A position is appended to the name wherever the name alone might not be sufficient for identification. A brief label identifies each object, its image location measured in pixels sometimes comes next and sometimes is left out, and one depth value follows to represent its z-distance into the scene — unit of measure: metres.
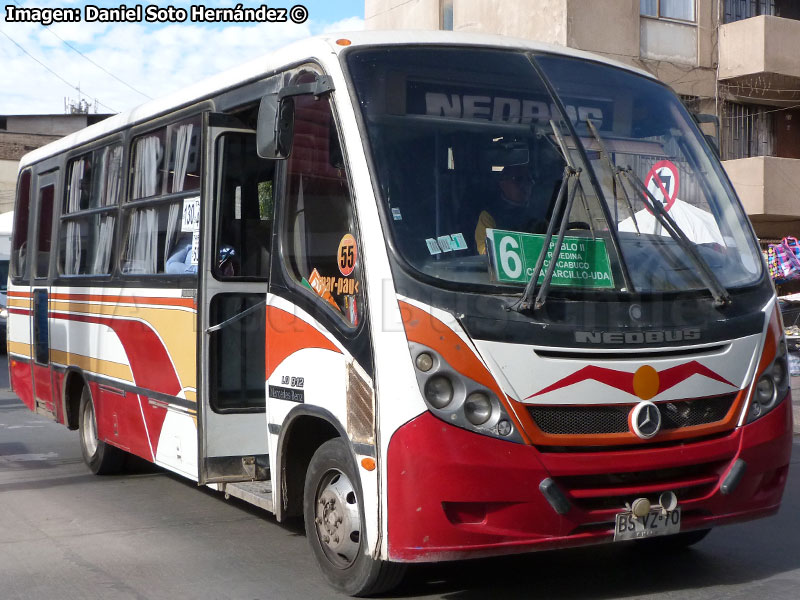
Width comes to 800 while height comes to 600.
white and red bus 4.62
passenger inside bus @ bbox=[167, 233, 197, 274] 6.75
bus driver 4.95
